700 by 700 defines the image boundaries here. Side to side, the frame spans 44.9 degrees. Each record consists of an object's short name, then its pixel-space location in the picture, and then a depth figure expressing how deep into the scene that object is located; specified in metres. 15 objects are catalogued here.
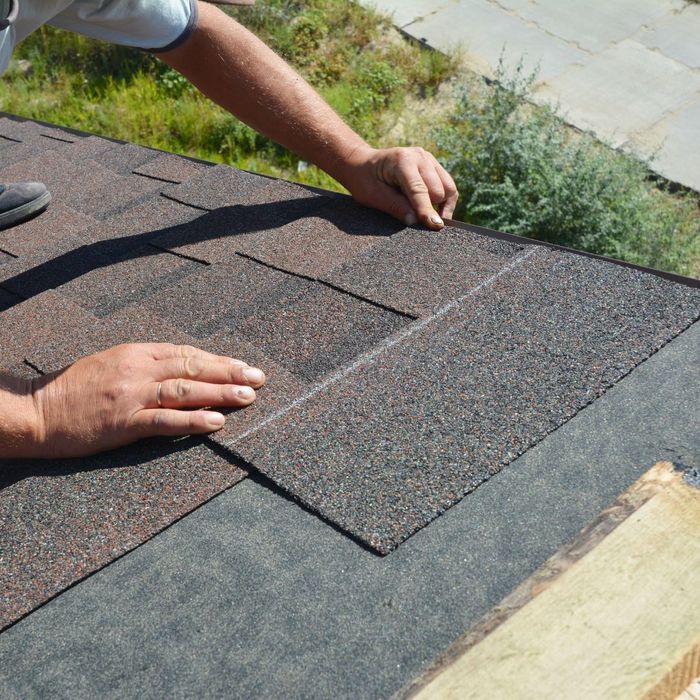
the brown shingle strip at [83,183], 3.41
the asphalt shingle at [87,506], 1.50
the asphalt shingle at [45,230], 3.17
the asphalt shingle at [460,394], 1.52
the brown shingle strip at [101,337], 2.17
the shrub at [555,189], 5.60
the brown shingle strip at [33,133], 4.34
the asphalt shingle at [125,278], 2.54
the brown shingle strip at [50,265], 2.82
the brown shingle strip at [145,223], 2.98
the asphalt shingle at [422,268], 2.15
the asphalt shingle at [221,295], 2.26
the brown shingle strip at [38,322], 2.30
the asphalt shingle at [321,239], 2.48
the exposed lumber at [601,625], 1.12
